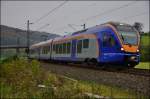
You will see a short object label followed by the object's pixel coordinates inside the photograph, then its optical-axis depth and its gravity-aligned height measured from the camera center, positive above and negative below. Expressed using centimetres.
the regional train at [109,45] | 1934 +49
